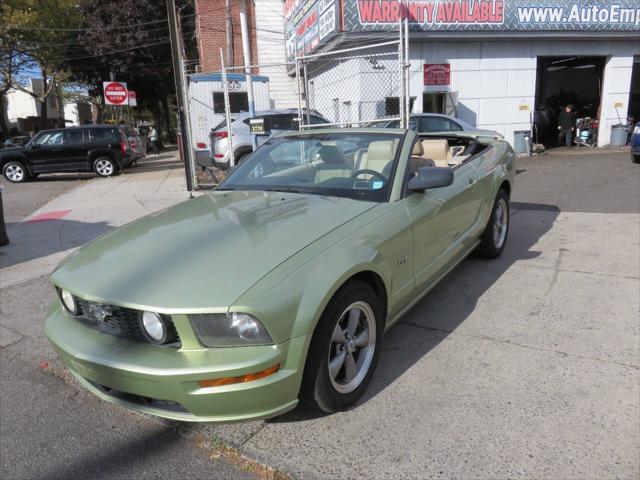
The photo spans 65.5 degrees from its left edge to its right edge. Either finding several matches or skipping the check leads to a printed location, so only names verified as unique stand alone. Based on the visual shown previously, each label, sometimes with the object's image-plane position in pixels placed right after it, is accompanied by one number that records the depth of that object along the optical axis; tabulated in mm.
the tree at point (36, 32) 27859
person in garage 18344
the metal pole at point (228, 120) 10211
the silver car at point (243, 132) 11656
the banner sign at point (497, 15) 13867
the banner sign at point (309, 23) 13992
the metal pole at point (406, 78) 7361
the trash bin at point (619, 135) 17219
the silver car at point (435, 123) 10797
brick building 23859
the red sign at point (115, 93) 21109
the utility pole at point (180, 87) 10531
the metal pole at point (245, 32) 18344
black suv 16969
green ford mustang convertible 2229
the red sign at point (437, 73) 15219
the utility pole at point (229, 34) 20344
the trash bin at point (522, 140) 16156
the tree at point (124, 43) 28938
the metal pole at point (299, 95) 8813
